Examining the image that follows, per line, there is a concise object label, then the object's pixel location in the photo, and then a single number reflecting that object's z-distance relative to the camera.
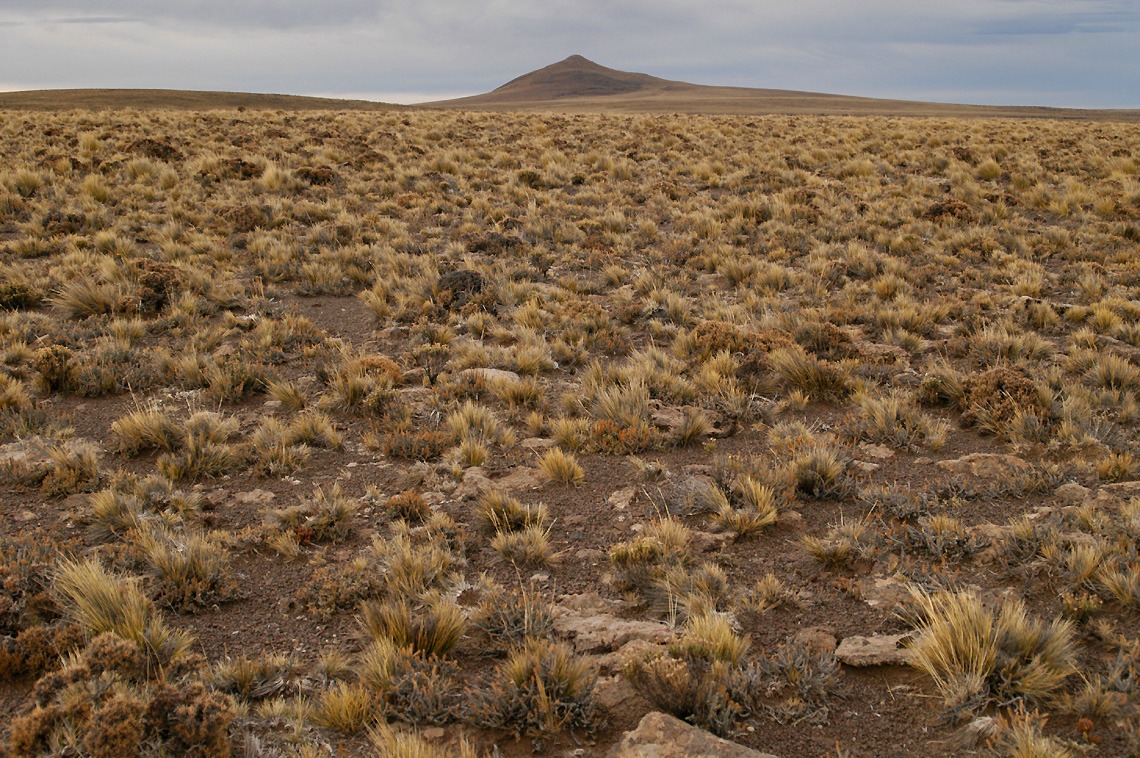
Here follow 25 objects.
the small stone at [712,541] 4.94
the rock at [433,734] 3.34
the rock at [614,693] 3.53
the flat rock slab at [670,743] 3.06
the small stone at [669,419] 6.75
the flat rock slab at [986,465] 5.64
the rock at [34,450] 5.77
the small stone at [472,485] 5.71
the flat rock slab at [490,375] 7.74
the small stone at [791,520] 5.20
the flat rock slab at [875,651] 3.75
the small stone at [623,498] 5.58
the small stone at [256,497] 5.60
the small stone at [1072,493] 5.14
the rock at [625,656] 3.70
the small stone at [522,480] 5.90
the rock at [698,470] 5.89
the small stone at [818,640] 3.87
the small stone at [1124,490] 5.08
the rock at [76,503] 5.24
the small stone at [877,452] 6.18
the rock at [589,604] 4.33
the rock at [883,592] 4.25
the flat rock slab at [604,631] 3.96
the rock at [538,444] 6.55
